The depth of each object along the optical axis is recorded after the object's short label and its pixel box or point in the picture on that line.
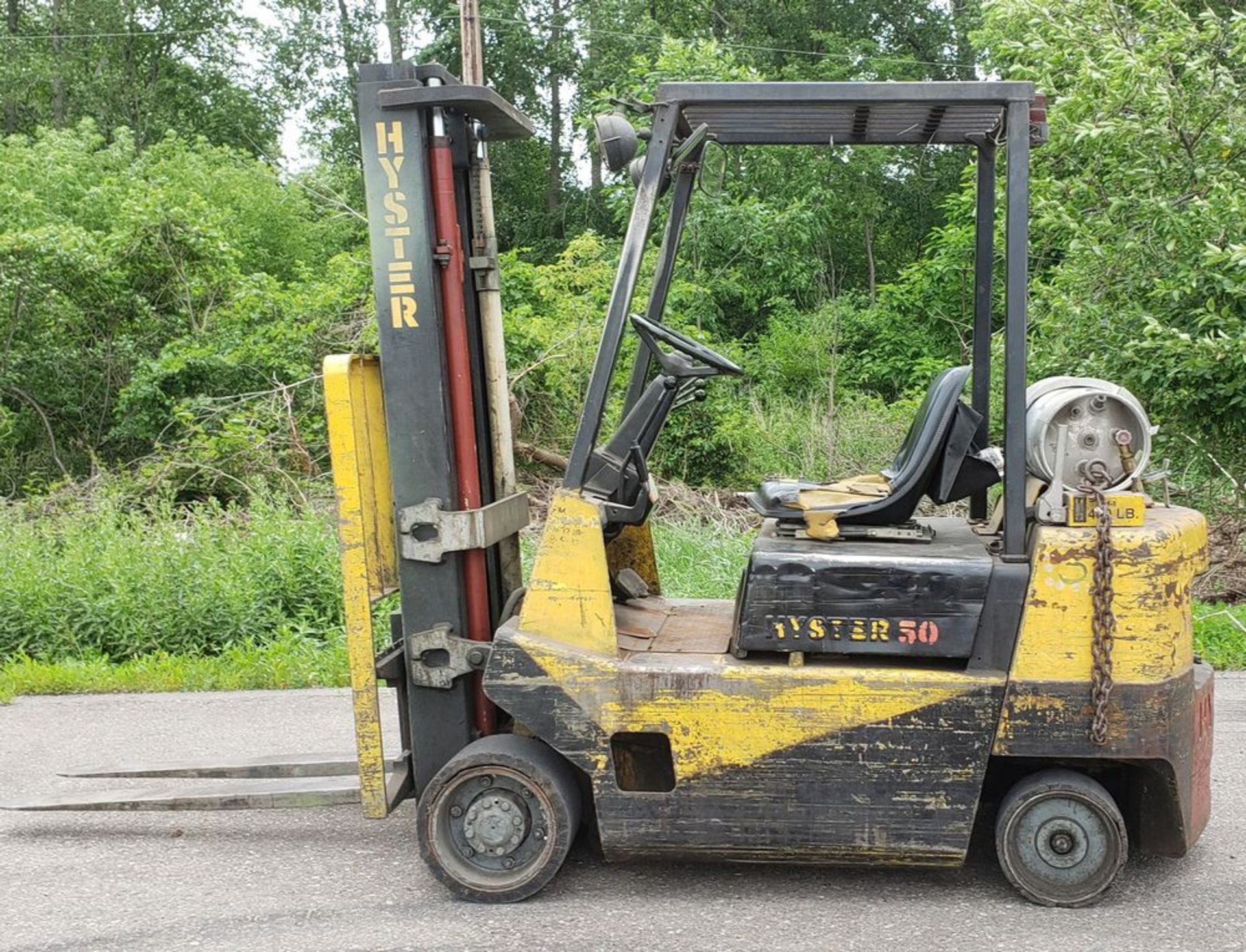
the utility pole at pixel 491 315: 4.75
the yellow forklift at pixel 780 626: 4.06
